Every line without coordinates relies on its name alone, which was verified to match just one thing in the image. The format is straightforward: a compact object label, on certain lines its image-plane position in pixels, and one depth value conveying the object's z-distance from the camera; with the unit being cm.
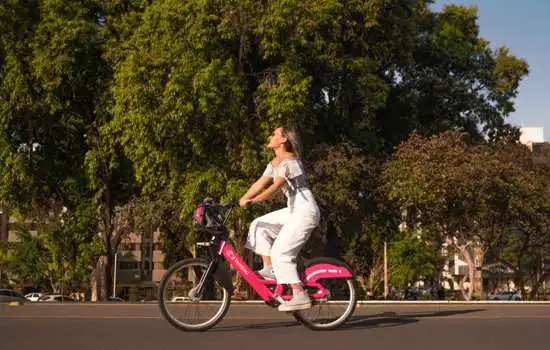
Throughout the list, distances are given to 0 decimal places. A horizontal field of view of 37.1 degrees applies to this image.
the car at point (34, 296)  6764
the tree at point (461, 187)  2397
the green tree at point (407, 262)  6462
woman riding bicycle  785
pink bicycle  793
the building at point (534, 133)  11131
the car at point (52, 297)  5399
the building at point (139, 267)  10069
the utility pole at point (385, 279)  5375
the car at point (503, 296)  7166
